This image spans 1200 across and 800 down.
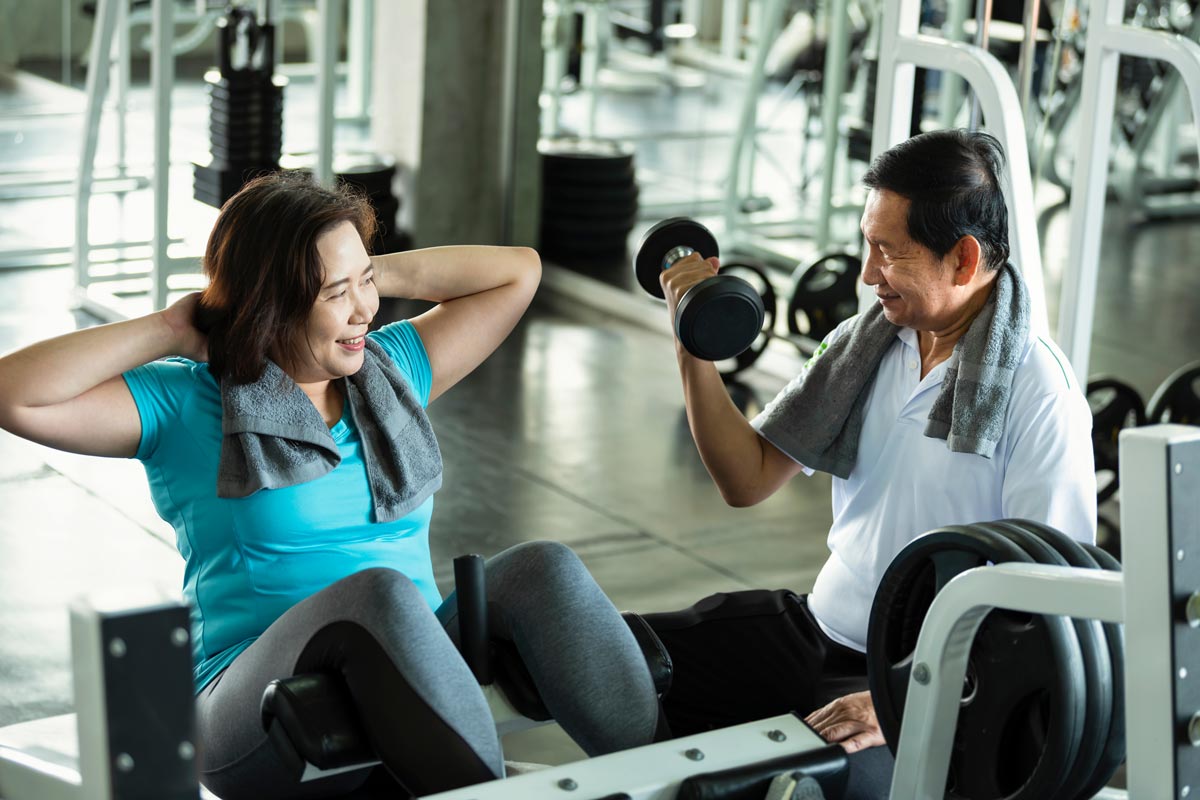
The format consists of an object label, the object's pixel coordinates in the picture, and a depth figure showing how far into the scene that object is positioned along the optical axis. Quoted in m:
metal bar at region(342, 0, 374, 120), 7.18
